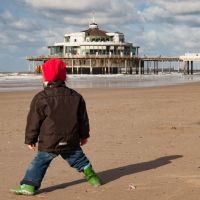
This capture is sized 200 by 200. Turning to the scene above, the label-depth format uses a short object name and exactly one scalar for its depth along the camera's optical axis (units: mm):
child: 5654
